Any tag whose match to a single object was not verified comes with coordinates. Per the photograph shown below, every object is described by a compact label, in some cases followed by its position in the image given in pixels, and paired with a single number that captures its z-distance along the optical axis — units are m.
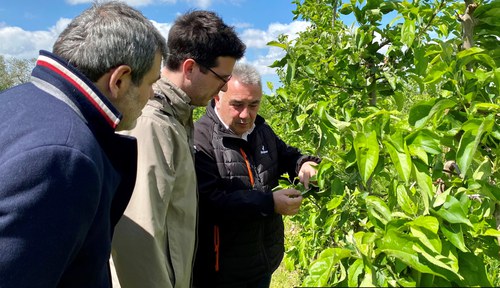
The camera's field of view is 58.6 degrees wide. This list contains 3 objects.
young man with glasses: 1.80
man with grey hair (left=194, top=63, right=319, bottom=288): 2.42
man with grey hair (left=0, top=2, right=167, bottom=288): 1.16
